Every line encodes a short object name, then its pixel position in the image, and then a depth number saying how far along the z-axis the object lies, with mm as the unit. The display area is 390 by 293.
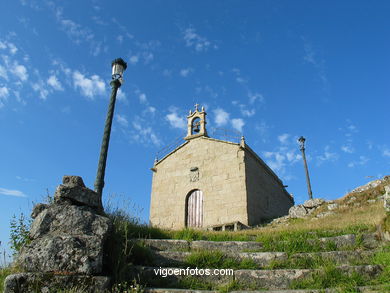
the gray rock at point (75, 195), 4668
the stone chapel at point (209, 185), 16078
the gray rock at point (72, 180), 4938
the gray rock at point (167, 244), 5562
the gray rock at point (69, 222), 4226
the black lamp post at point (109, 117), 6599
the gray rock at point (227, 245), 5564
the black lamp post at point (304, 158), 21953
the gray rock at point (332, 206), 14773
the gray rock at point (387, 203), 5761
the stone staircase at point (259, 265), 4211
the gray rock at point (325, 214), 13917
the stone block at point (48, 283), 3521
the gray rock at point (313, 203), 15930
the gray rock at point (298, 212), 15516
